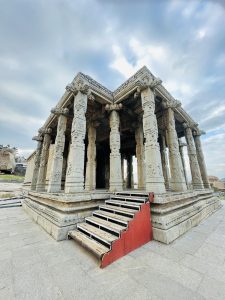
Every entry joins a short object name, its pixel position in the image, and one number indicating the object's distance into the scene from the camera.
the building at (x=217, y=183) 31.41
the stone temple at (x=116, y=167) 4.69
